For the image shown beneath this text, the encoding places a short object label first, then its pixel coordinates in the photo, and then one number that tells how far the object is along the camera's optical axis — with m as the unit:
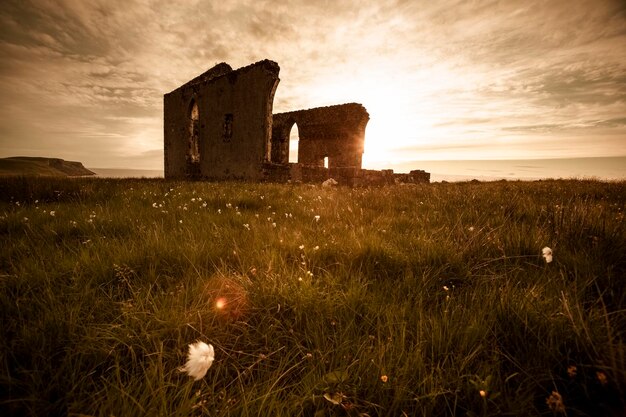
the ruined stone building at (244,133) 14.68
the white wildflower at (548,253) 1.59
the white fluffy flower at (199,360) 0.85
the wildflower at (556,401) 0.79
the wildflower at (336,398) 0.92
